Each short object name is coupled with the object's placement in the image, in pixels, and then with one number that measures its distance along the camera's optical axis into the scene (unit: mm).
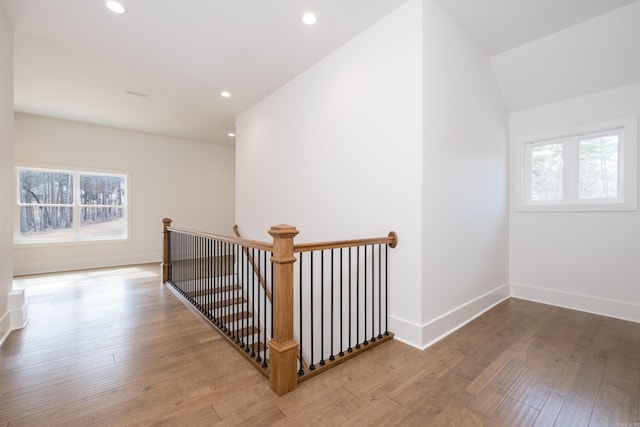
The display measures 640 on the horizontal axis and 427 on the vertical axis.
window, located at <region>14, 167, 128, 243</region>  5230
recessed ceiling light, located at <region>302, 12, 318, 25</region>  2607
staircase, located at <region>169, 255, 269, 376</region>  2629
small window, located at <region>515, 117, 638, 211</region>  2971
